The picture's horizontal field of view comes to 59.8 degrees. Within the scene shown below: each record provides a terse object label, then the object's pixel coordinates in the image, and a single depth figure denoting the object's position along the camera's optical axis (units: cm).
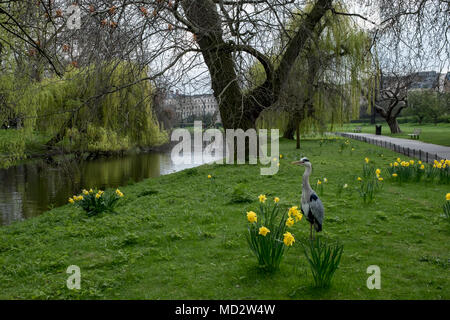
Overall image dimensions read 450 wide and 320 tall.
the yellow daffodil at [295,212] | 374
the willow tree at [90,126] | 1579
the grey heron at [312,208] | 422
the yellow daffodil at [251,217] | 351
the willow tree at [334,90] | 1924
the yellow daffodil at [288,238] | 333
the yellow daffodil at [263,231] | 341
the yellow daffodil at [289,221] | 361
